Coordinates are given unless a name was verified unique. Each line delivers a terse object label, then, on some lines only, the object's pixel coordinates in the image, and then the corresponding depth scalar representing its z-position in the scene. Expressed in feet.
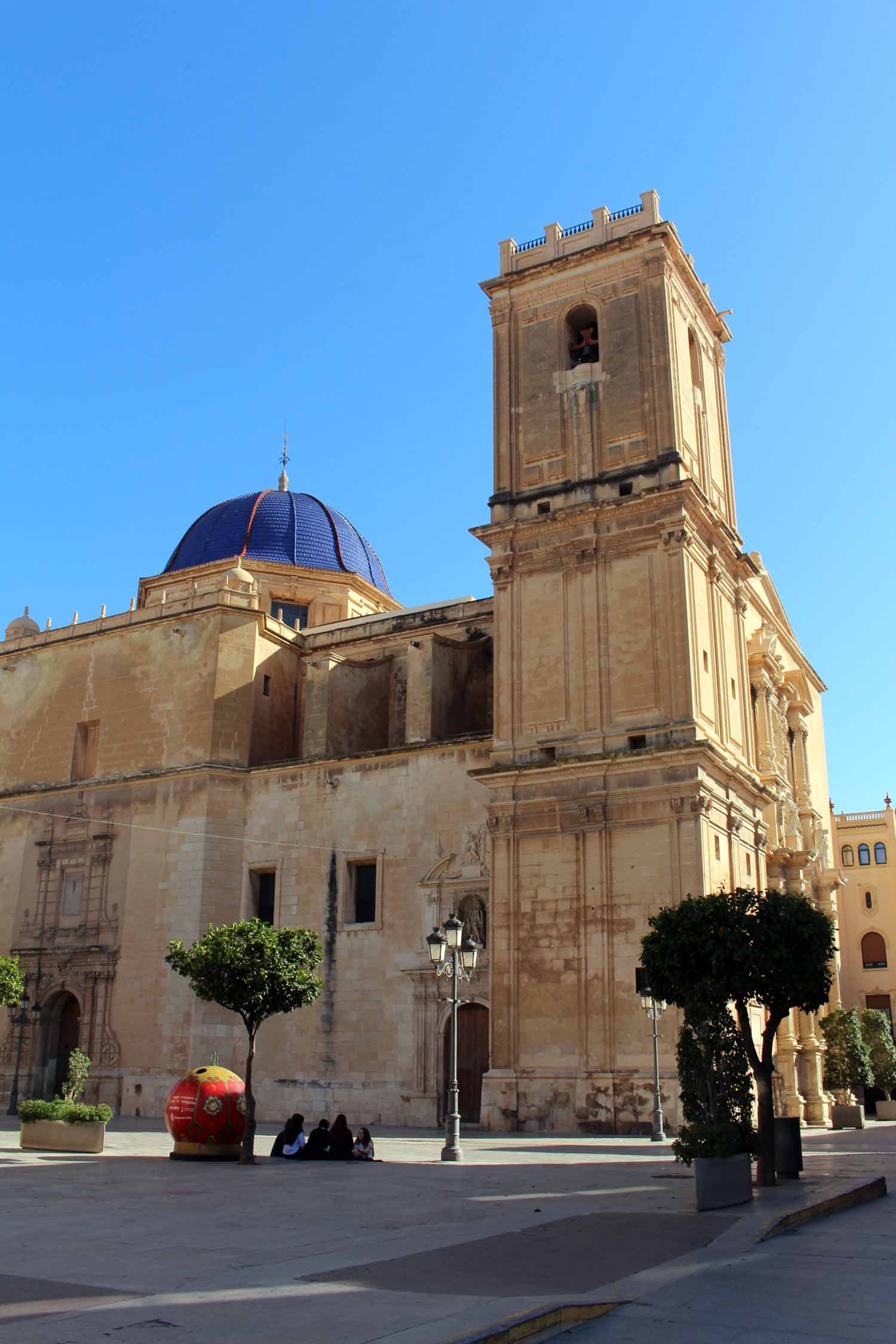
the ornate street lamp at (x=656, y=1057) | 68.69
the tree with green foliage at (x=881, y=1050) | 104.78
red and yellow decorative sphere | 57.11
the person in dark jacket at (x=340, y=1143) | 57.62
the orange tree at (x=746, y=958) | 43.19
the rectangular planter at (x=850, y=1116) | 85.05
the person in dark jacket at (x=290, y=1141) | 59.72
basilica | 79.71
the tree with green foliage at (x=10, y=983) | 78.69
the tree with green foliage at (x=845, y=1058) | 96.17
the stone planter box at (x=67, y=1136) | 58.90
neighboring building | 161.68
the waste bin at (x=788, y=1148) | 43.52
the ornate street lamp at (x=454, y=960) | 57.67
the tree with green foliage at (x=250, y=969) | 60.49
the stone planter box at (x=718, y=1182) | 37.04
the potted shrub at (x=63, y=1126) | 58.95
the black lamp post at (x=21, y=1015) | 97.12
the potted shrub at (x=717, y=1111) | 37.22
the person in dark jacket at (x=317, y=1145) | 58.59
